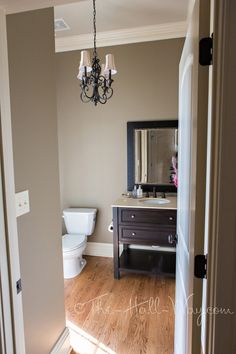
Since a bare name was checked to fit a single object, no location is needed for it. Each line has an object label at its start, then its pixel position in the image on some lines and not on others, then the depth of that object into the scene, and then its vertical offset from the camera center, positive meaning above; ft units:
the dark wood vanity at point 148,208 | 8.84 -1.92
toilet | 9.39 -3.28
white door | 2.72 -0.25
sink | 9.47 -1.80
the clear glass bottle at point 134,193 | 9.96 -1.56
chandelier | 7.43 +2.57
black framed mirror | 9.90 +0.02
